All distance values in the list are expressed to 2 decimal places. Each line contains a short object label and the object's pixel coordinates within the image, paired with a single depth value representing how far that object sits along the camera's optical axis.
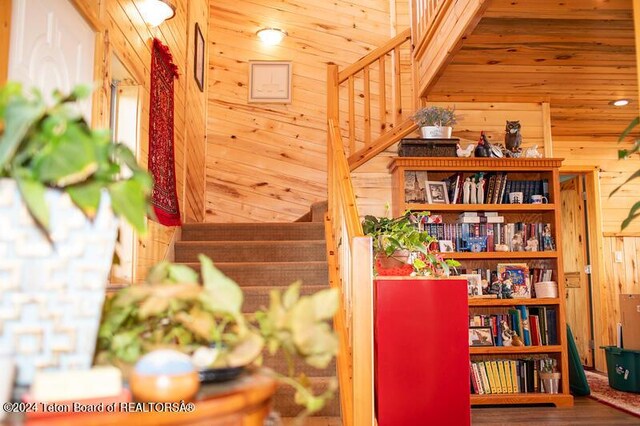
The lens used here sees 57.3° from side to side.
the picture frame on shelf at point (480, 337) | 4.46
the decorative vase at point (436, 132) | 4.59
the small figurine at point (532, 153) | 4.71
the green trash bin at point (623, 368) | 4.84
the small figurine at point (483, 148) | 4.63
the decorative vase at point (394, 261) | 3.16
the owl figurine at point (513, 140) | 4.68
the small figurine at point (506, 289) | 4.59
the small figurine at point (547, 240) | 4.66
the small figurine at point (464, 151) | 4.61
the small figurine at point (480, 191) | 4.65
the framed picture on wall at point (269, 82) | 5.53
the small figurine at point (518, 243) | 4.68
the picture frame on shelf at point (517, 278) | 4.61
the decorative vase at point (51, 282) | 0.74
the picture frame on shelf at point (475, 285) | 4.56
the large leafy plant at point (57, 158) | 0.73
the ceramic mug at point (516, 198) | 4.69
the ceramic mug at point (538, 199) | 4.70
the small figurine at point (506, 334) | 4.48
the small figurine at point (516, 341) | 4.48
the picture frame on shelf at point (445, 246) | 4.56
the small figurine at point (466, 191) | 4.64
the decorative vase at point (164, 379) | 0.70
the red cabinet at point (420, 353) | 2.91
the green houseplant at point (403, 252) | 3.15
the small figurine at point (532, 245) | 4.67
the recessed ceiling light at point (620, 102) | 5.00
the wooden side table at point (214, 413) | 0.65
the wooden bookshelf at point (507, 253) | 4.39
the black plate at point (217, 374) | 0.77
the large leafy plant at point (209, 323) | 0.75
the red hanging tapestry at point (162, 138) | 3.36
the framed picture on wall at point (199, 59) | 4.83
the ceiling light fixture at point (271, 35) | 5.51
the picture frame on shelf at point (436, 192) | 4.62
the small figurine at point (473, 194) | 4.64
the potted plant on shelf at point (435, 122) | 4.60
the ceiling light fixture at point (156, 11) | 3.25
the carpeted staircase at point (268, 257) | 3.00
